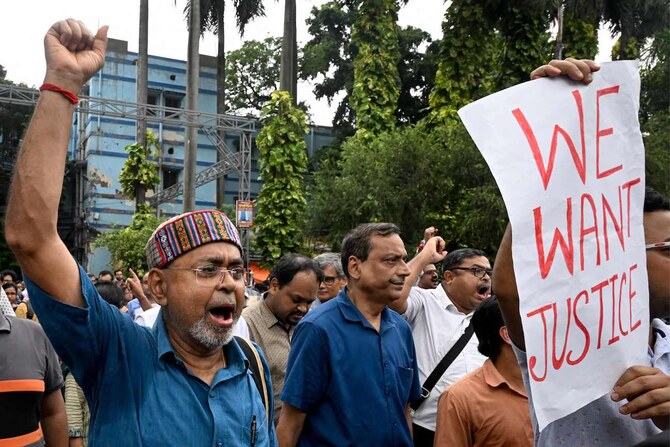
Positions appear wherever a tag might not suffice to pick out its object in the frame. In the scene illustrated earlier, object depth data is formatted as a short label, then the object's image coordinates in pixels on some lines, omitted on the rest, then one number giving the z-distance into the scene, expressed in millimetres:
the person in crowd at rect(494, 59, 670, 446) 2008
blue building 36562
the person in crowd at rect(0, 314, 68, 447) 3436
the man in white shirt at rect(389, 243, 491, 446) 4531
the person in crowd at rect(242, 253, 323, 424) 5180
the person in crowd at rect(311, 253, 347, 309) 6500
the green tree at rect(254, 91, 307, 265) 21656
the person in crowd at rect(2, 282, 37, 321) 9758
